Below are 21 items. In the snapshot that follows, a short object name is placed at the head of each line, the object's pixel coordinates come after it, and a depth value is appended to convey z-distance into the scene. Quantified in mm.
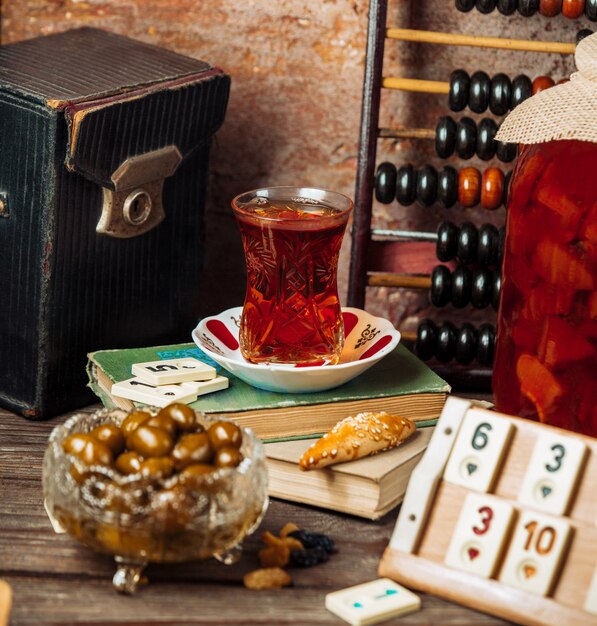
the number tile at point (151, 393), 1089
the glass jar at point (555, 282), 1080
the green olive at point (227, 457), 990
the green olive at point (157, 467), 977
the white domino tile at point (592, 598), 967
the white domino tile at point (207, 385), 1104
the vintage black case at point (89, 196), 1131
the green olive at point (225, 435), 1001
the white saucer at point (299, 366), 1099
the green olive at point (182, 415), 1011
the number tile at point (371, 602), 979
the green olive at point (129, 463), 984
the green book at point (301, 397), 1097
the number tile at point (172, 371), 1107
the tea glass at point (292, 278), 1112
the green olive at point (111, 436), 1000
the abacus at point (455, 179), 1203
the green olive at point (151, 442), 990
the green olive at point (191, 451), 988
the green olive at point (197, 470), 978
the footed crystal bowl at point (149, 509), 971
